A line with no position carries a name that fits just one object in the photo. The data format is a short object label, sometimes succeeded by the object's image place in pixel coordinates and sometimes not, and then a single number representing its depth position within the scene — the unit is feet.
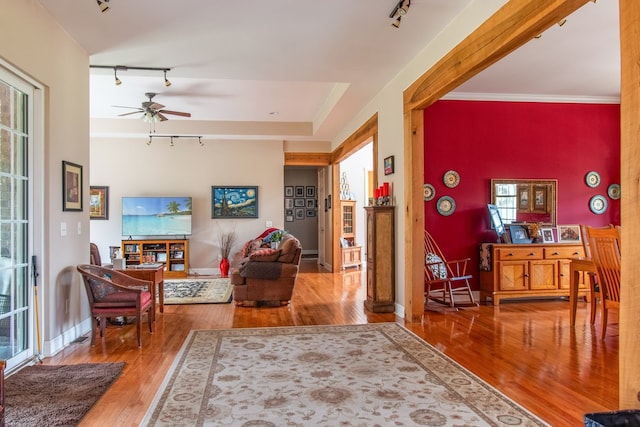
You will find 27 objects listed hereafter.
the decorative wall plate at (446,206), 20.04
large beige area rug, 8.20
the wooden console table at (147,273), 16.05
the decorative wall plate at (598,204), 21.12
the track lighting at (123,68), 16.31
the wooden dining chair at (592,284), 14.83
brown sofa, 18.84
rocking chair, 18.39
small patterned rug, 20.56
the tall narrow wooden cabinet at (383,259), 17.61
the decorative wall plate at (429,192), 19.90
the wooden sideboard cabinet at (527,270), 19.06
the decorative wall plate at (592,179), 21.08
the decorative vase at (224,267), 29.22
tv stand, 28.98
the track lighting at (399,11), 11.19
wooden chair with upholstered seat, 13.07
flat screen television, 29.68
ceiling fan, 22.06
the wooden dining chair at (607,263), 13.23
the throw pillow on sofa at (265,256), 18.92
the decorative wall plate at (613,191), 21.17
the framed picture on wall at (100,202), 29.91
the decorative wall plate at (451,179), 20.08
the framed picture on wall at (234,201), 31.01
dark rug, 8.23
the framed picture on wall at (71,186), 13.16
